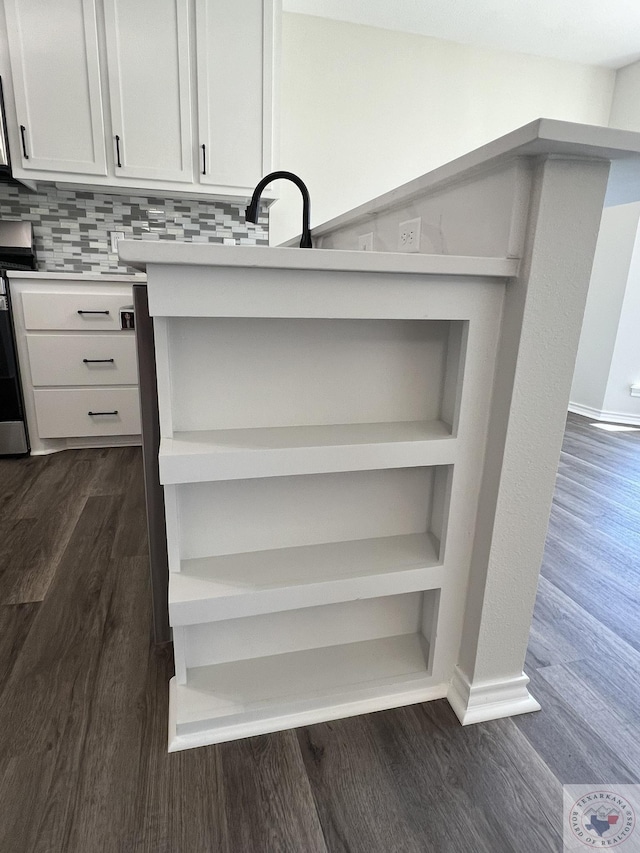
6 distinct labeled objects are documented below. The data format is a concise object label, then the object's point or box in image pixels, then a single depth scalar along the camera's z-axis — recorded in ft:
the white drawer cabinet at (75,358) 8.26
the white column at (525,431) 2.70
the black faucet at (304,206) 4.09
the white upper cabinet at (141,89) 7.88
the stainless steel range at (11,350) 7.98
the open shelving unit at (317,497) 2.97
